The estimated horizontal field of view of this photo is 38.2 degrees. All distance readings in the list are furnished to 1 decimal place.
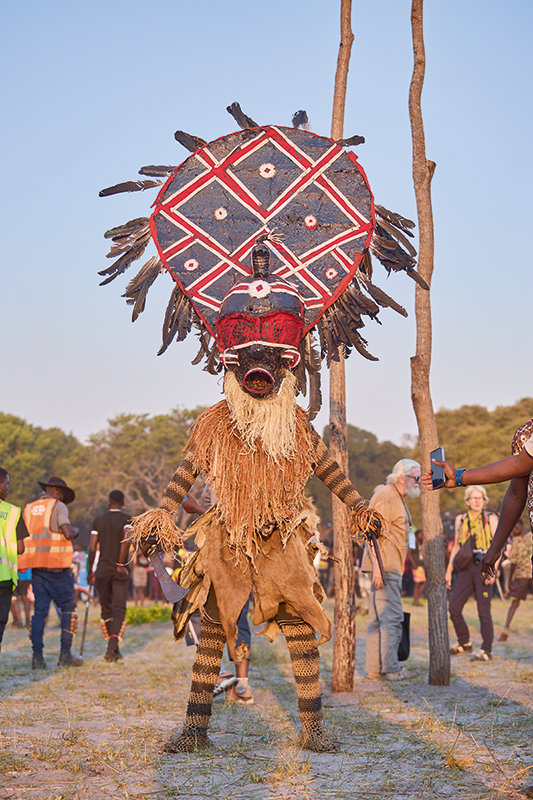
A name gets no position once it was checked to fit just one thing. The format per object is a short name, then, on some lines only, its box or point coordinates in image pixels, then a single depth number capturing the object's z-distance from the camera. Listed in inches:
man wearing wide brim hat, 337.1
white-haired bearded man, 298.4
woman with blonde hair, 359.6
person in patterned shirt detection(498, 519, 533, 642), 435.8
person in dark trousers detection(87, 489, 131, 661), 365.7
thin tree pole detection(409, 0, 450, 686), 274.2
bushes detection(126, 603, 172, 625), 548.4
